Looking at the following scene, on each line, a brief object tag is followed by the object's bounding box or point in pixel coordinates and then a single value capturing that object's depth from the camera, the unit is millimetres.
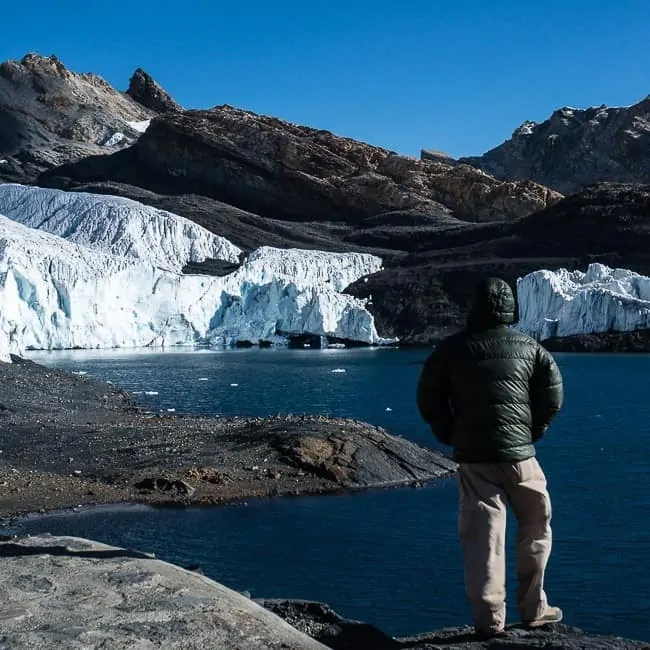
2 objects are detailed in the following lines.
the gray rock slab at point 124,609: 4473
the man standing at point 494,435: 5484
